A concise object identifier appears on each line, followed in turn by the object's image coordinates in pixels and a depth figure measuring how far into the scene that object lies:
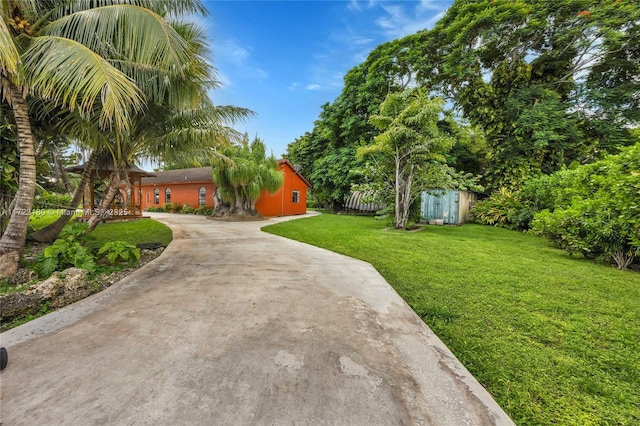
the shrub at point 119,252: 4.74
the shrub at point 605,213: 5.11
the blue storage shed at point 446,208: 13.86
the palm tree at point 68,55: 3.47
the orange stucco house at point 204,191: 17.96
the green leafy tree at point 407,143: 9.90
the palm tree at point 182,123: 5.84
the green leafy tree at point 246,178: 13.92
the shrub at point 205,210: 18.31
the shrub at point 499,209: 12.46
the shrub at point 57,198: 14.37
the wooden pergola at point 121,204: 13.16
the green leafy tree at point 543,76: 12.70
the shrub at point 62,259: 4.05
